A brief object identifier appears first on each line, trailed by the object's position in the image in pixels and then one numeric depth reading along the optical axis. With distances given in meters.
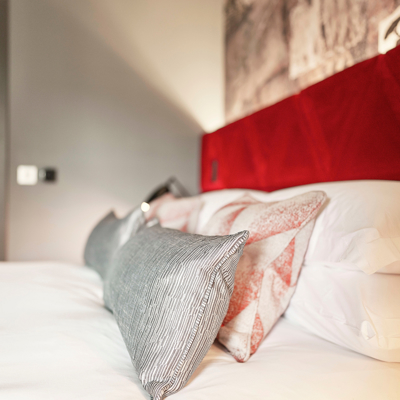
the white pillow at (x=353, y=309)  0.70
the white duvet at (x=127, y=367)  0.59
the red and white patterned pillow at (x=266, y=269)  0.79
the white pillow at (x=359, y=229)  0.73
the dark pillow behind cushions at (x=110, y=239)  1.37
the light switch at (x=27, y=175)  2.22
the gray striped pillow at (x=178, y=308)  0.59
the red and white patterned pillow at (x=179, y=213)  1.58
